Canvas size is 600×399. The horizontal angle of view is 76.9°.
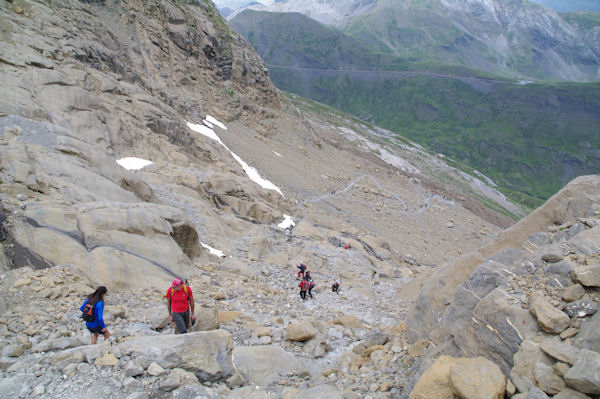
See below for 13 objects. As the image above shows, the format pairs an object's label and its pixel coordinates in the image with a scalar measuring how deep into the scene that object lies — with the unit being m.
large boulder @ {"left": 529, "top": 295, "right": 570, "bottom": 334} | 5.92
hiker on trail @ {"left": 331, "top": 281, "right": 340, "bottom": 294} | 17.36
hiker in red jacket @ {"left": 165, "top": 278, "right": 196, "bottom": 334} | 8.22
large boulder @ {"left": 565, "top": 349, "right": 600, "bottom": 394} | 4.64
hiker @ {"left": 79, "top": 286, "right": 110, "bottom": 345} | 7.09
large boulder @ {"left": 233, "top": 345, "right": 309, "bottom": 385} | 7.43
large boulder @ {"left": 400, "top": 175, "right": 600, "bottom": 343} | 9.80
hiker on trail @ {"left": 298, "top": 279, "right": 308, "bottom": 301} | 15.31
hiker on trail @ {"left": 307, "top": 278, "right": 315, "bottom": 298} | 15.56
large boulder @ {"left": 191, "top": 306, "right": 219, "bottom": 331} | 9.29
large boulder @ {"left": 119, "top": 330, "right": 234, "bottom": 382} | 6.36
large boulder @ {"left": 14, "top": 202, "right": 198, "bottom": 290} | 9.39
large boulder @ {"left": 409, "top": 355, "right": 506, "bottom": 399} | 5.55
